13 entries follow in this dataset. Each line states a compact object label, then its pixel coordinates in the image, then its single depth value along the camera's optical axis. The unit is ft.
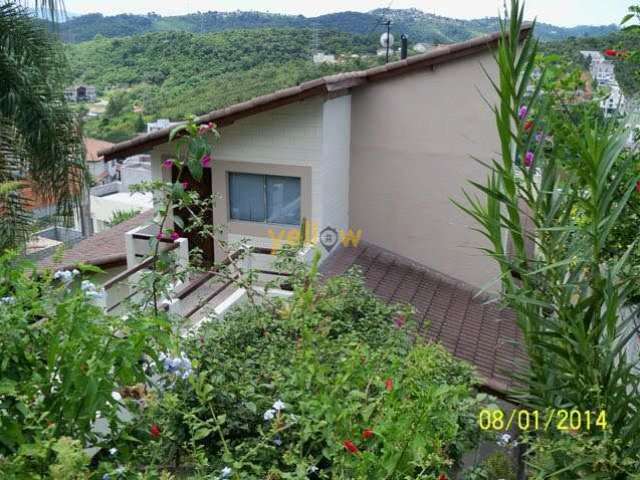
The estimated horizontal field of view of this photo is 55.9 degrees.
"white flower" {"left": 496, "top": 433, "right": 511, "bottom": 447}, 12.94
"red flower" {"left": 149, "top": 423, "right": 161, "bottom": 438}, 9.17
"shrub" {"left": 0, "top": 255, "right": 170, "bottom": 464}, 7.37
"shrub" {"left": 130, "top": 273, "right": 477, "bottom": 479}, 8.55
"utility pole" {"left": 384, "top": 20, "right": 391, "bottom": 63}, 38.17
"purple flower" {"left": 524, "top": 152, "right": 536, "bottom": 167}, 9.36
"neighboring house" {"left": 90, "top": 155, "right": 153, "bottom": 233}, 107.14
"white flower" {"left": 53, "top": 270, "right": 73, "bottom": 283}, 11.55
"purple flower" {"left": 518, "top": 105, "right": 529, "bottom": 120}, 9.49
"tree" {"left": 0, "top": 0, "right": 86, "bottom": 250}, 26.76
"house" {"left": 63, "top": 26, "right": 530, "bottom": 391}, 27.22
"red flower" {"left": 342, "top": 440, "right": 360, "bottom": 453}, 8.36
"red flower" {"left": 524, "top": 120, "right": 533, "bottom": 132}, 9.73
